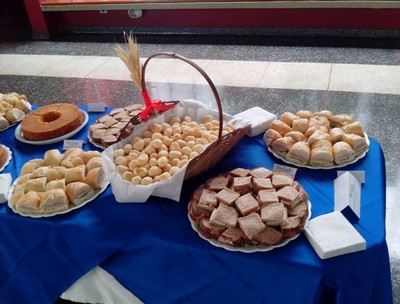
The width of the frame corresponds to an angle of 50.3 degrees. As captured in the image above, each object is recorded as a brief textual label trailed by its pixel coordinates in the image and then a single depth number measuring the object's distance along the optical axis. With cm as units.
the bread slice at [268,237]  111
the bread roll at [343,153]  139
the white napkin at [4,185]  138
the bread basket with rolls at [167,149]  128
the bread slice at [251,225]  110
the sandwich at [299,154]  141
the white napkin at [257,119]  158
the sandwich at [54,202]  131
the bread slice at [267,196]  118
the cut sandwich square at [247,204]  116
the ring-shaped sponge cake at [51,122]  171
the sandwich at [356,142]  144
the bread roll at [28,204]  131
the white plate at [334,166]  140
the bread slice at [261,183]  124
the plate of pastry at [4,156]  160
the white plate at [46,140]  170
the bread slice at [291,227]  112
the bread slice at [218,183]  127
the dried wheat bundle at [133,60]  151
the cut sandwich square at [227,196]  120
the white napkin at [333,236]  108
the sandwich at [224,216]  114
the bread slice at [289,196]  118
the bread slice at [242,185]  125
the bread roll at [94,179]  137
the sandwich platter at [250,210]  112
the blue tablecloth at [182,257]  110
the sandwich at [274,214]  111
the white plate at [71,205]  131
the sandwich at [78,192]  134
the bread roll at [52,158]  149
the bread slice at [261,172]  130
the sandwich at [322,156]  139
